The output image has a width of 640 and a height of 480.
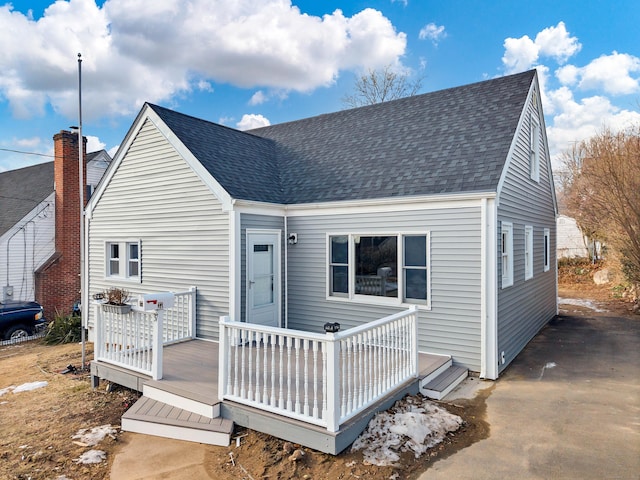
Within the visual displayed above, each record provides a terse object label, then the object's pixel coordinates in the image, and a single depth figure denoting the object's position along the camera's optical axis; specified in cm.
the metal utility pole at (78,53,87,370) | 787
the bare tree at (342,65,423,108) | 2289
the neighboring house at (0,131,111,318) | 1451
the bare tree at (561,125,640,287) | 1232
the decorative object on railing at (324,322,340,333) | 411
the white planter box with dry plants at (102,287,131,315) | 622
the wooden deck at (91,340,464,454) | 421
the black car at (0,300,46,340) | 1159
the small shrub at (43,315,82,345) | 1124
